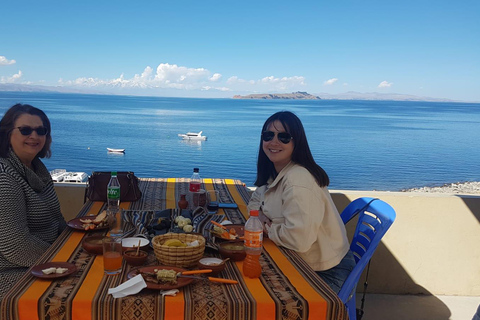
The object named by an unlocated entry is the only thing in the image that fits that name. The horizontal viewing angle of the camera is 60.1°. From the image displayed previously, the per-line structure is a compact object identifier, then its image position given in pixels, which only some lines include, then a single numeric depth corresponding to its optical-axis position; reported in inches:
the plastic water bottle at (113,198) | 90.0
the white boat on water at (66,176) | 984.8
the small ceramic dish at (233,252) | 77.2
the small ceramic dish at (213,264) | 69.9
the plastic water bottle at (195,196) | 114.3
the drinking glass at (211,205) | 114.9
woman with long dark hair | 86.8
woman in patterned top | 87.6
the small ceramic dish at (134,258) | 72.6
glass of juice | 68.8
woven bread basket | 71.5
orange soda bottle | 70.0
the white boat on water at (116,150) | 1699.1
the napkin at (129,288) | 60.1
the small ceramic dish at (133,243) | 81.4
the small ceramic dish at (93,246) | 78.1
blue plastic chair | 89.5
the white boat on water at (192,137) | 2042.3
